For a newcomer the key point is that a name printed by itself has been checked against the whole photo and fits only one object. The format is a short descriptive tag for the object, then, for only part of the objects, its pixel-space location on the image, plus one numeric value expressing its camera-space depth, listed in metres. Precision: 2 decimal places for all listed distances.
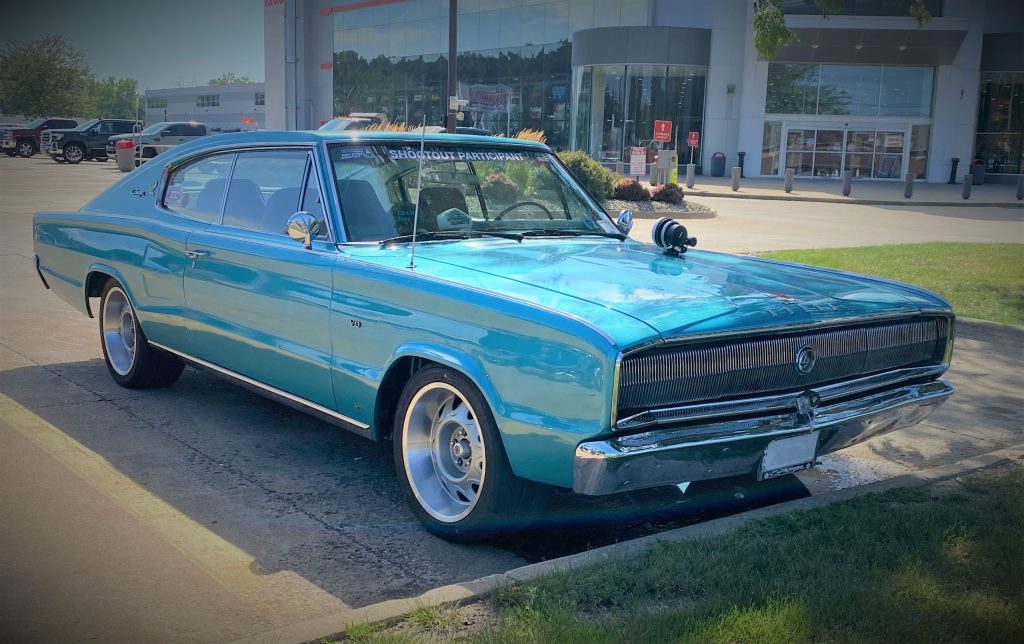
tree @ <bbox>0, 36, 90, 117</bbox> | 36.62
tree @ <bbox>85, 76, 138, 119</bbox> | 104.40
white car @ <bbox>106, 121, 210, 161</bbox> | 36.78
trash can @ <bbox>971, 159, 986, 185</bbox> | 40.25
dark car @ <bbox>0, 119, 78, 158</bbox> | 46.09
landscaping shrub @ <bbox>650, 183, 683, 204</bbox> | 23.28
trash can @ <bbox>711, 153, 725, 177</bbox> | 41.72
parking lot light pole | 21.23
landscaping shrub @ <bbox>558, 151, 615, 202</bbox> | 21.41
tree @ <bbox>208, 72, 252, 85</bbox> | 126.24
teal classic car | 3.61
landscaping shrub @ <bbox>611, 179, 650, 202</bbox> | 23.20
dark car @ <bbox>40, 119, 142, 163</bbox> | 40.91
